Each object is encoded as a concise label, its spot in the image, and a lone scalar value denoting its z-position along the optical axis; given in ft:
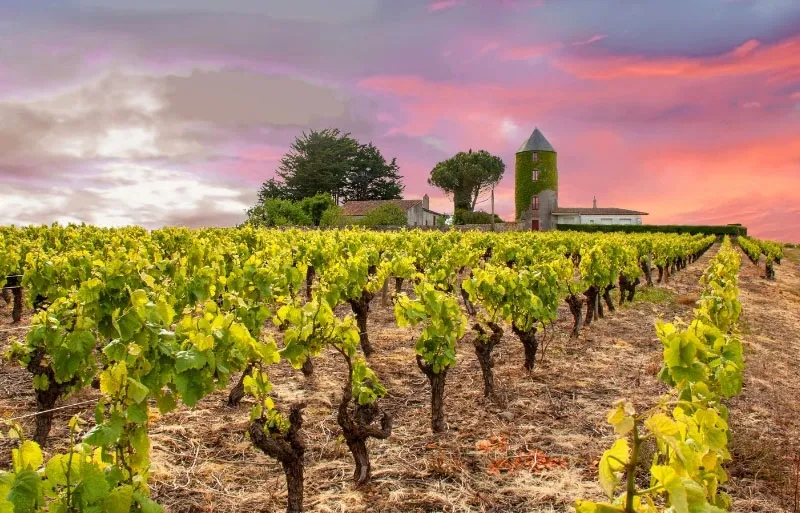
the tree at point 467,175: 232.12
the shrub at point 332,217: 169.07
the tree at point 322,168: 212.23
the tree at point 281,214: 176.45
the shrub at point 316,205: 188.03
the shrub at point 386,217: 174.29
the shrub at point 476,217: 211.00
